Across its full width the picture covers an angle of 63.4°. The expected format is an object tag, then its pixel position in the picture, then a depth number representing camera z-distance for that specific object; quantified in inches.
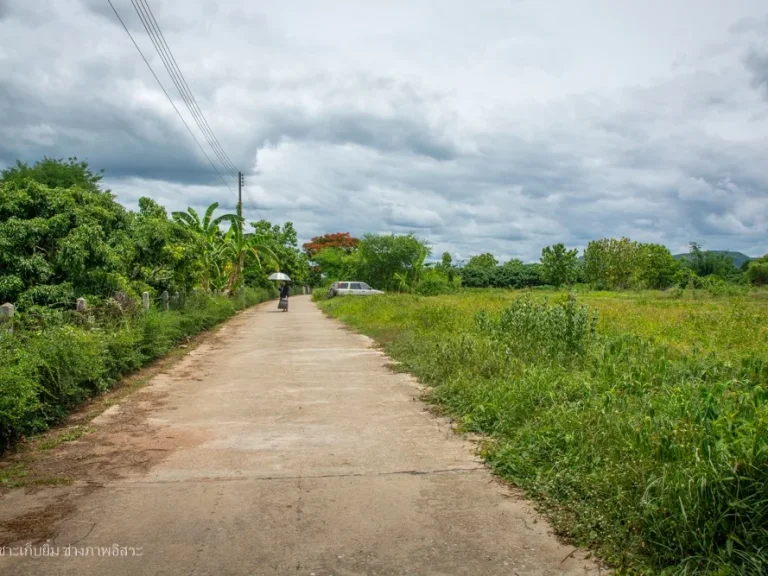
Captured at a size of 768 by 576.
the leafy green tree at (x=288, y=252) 2248.5
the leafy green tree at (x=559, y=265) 2667.3
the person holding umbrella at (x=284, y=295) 1270.8
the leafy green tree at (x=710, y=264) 3166.8
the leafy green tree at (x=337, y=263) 2209.3
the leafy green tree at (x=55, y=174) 824.9
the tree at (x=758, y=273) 2689.5
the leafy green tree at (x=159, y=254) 667.4
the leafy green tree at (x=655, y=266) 2464.3
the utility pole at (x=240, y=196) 1583.4
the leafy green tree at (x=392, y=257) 1914.7
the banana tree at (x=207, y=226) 1111.6
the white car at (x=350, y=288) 1648.6
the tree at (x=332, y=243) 2925.7
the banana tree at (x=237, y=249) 1279.5
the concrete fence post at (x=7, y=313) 316.8
